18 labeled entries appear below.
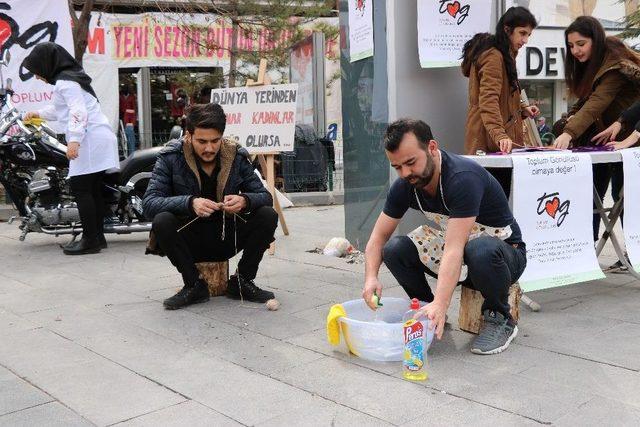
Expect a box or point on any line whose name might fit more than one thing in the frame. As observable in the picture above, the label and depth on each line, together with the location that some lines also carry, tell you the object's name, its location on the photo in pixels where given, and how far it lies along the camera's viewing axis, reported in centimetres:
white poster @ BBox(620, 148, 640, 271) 408
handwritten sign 632
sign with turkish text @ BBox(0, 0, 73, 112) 868
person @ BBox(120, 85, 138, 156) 1383
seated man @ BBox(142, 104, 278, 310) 395
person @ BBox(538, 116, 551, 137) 1442
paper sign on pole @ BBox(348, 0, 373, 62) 534
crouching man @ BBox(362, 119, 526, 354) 289
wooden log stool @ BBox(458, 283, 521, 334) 342
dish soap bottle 276
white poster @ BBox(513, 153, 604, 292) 370
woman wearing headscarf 586
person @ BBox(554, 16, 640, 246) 436
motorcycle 620
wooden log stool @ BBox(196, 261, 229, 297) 439
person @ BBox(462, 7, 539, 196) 429
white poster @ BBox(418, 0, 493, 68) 501
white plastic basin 304
